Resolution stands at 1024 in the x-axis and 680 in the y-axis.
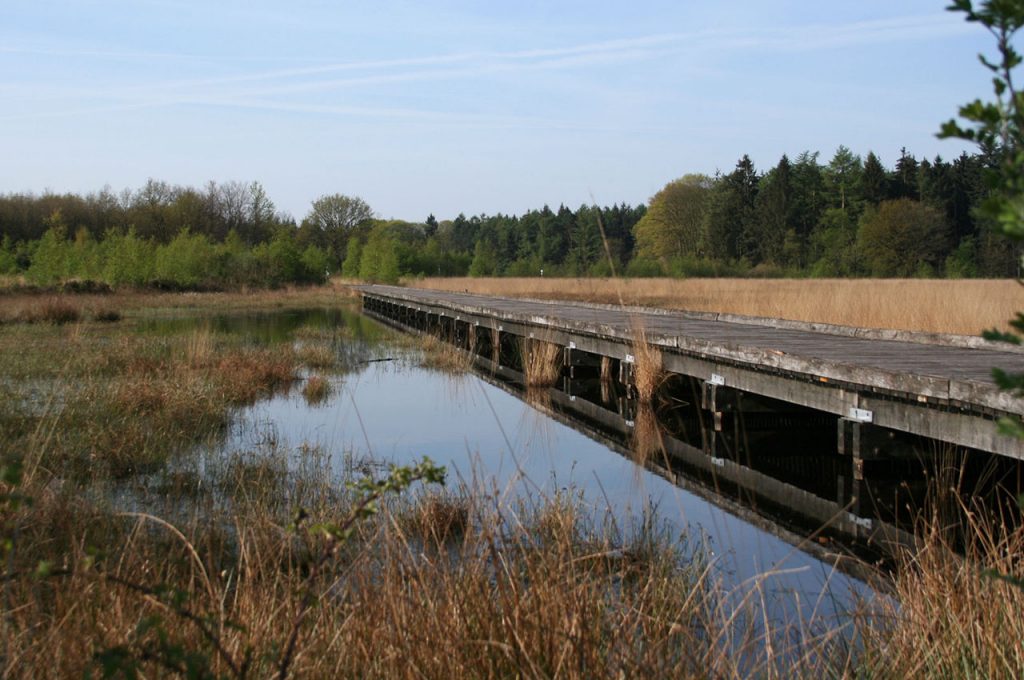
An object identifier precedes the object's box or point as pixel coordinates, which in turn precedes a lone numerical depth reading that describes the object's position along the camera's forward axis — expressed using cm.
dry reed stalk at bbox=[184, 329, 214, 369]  1109
